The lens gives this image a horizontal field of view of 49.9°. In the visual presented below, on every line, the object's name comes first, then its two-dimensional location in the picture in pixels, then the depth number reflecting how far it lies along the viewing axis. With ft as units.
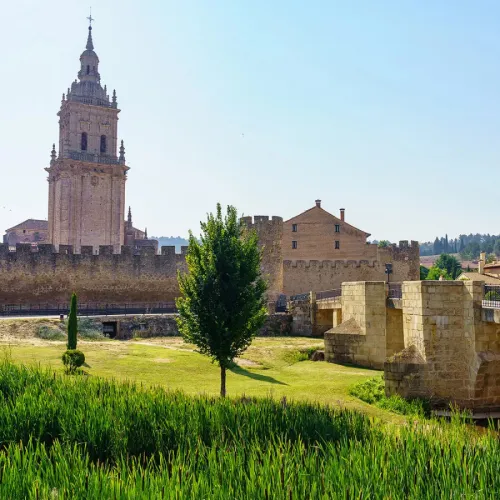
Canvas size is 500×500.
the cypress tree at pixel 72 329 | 66.85
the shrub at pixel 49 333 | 81.66
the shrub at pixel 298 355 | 81.10
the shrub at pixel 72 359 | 59.31
